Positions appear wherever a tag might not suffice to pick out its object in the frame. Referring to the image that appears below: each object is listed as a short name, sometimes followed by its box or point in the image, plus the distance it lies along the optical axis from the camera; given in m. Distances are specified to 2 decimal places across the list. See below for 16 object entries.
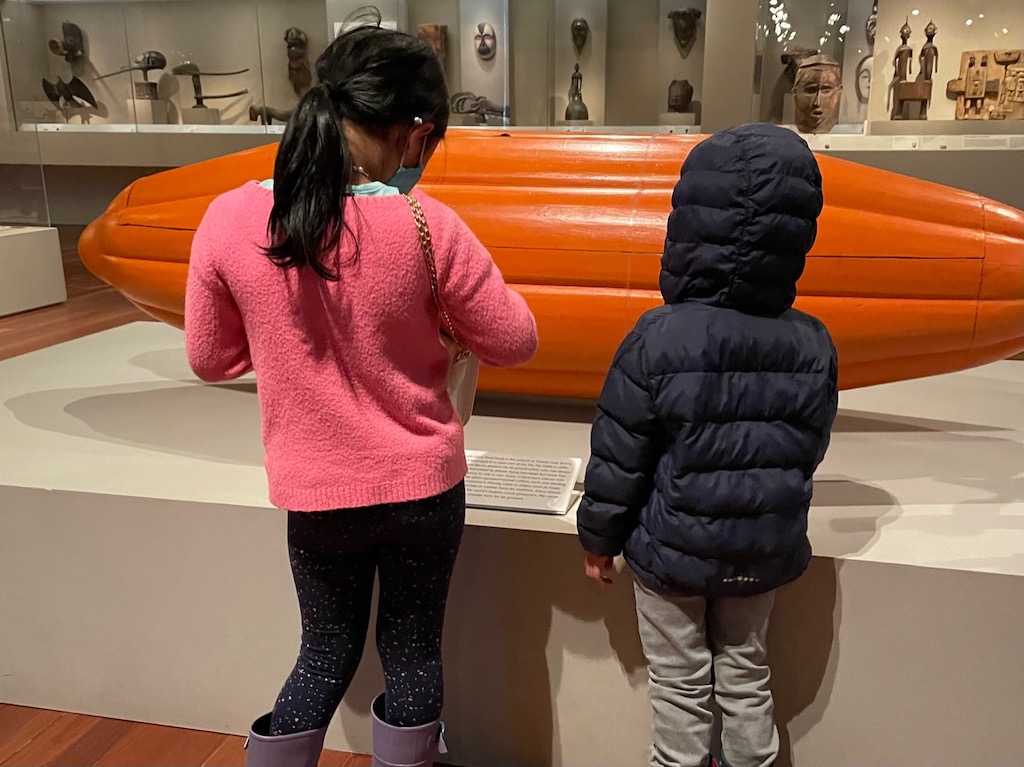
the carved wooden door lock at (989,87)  3.56
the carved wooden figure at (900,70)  3.74
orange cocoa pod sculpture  2.04
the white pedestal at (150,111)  5.71
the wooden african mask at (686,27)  4.28
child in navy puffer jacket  1.25
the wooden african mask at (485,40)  4.60
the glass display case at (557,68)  3.67
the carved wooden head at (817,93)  3.67
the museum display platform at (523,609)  1.53
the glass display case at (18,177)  4.84
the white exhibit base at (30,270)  4.33
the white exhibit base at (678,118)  4.25
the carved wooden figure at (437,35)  4.54
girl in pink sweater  1.12
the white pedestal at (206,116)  5.55
